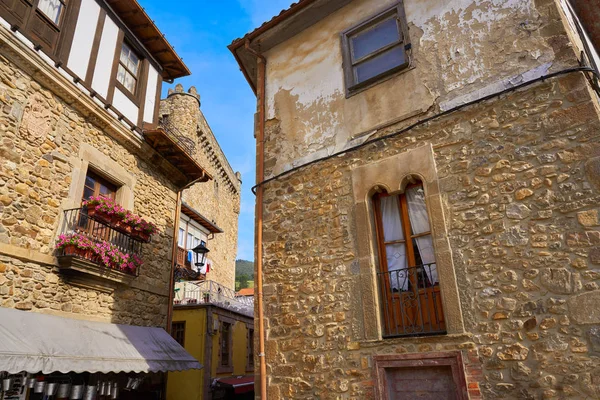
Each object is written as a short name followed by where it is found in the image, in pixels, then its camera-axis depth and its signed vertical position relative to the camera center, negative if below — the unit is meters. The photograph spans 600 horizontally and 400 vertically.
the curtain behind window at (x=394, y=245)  5.08 +1.32
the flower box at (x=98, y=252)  6.83 +1.86
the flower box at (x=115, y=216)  7.51 +2.59
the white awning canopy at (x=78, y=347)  5.27 +0.30
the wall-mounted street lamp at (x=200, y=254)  10.69 +2.62
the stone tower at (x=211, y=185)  20.91 +10.01
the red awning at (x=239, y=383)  13.09 -0.61
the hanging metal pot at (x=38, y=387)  5.94 -0.21
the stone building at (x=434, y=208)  4.11 +1.64
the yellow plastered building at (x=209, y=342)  12.66 +0.68
